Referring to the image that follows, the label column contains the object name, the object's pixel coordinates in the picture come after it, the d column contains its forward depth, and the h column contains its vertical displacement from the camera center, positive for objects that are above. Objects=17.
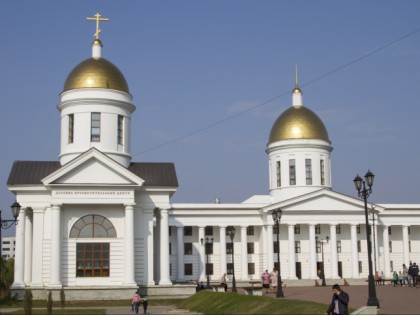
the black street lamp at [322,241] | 60.31 +1.11
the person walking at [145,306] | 32.59 -2.42
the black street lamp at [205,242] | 56.45 +1.13
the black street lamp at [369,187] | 25.48 +2.62
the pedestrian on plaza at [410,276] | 41.16 -1.62
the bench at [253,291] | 35.00 -2.00
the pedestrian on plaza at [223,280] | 47.55 -1.87
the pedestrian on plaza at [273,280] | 41.06 -1.64
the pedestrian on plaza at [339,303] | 18.19 -1.38
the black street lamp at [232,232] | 44.04 +1.51
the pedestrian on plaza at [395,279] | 47.34 -1.97
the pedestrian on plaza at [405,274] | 46.77 -1.62
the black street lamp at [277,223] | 31.63 +1.56
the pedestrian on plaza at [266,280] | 39.09 -1.52
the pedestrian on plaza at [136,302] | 32.81 -2.24
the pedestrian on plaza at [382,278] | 53.22 -2.16
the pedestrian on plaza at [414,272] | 40.78 -1.31
